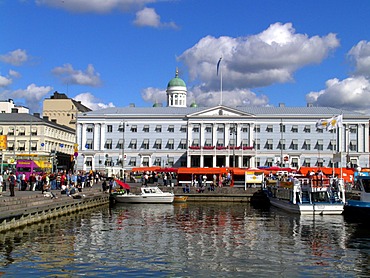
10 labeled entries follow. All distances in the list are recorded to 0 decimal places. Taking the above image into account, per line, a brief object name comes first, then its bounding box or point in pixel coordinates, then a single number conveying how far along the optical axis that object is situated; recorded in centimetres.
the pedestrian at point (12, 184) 4356
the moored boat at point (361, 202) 4240
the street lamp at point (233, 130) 10981
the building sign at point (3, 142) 5905
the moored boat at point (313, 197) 4731
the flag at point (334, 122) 5319
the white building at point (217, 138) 10881
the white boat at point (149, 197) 5888
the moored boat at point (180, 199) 6175
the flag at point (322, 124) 5560
